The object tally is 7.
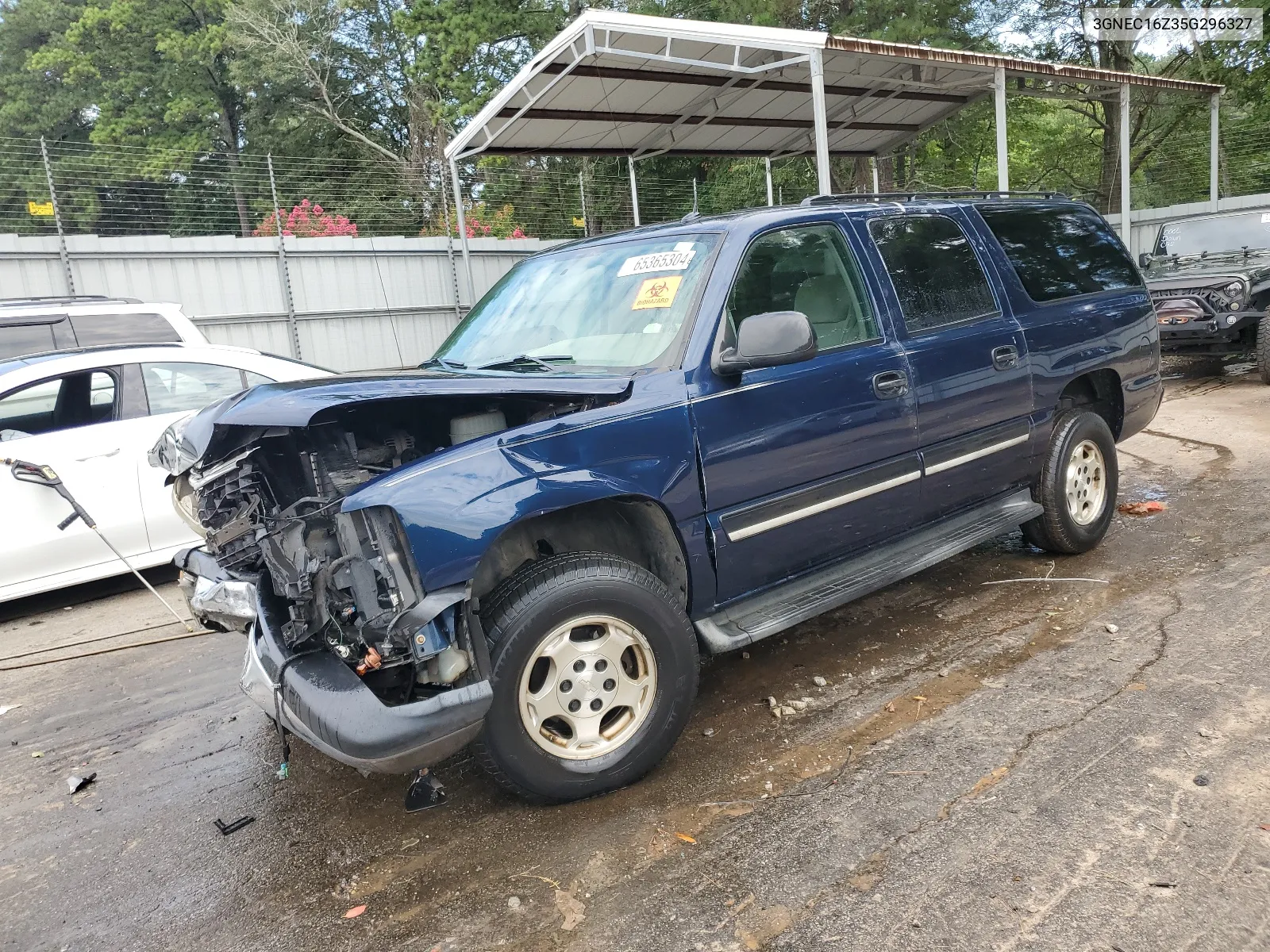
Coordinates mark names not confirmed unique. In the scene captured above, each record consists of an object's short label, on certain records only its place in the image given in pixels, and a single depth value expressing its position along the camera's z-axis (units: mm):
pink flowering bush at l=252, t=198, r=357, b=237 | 15102
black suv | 9867
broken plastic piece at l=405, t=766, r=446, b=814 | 2859
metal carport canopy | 9695
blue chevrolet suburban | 2676
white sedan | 5492
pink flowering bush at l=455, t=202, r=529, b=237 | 16938
